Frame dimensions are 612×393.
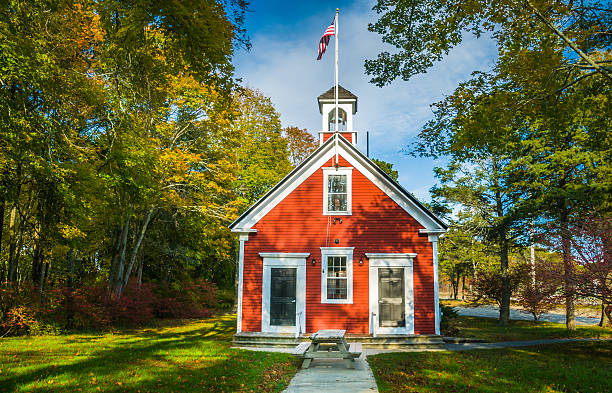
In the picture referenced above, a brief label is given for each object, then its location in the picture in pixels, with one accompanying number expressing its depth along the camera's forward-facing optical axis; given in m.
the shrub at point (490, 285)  23.23
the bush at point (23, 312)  13.55
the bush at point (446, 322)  15.76
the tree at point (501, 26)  8.28
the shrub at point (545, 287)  10.61
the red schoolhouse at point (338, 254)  13.89
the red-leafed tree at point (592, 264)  9.77
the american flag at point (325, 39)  14.20
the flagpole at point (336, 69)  14.51
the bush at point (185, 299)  23.86
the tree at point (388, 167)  40.03
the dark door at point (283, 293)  14.00
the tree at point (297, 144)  36.69
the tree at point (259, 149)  27.39
